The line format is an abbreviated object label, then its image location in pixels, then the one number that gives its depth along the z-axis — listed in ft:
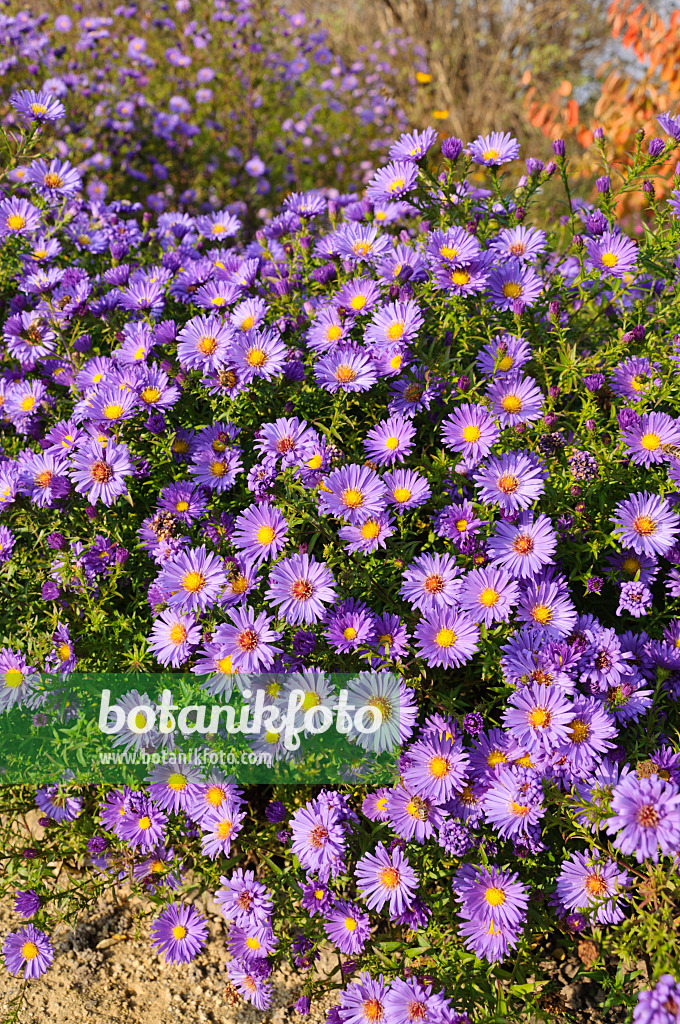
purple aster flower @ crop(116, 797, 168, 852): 3.67
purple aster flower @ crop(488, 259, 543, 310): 3.80
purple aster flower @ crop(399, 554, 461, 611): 3.57
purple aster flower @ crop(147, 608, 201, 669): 3.57
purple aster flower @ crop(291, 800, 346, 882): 3.53
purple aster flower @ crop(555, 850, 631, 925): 3.40
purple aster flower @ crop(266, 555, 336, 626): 3.53
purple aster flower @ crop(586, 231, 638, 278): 3.81
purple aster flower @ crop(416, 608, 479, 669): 3.53
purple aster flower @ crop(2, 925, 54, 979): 3.68
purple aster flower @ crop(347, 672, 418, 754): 3.53
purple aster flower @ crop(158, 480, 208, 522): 3.75
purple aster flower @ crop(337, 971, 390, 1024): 3.46
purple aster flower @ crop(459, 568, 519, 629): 3.53
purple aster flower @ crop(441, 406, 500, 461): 3.65
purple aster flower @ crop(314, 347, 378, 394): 3.70
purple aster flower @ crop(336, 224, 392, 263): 3.86
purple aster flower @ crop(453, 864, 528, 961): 3.44
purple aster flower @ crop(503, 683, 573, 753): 3.46
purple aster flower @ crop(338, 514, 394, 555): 3.55
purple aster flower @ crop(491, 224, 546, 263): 3.87
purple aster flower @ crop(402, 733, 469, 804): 3.51
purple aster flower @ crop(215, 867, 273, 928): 3.56
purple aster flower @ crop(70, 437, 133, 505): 3.69
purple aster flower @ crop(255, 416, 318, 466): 3.65
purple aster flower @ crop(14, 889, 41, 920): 3.71
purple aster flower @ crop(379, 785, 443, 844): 3.49
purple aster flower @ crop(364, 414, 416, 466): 3.65
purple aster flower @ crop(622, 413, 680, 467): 3.64
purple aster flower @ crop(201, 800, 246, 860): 3.57
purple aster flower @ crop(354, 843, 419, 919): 3.51
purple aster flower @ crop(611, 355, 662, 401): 3.79
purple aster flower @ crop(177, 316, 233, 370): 3.75
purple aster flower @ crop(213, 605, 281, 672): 3.51
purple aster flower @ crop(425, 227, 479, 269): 3.73
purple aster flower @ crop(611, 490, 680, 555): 3.58
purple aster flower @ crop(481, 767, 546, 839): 3.46
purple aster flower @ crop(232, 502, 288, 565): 3.58
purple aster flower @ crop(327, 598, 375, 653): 3.53
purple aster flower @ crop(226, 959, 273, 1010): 3.55
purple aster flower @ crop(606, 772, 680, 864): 3.28
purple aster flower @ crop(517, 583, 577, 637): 3.54
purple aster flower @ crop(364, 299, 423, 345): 3.72
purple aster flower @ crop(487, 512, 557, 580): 3.56
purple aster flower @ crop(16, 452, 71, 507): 3.75
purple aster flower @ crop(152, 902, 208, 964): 3.67
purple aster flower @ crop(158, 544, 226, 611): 3.59
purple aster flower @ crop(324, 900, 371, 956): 3.53
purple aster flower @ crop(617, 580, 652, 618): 3.57
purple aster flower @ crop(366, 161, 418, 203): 3.86
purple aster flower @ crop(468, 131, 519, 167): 3.95
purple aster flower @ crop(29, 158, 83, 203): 4.27
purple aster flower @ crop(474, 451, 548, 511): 3.60
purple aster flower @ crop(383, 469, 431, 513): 3.61
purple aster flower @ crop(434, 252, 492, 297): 3.73
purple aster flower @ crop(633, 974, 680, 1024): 3.19
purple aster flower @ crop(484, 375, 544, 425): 3.72
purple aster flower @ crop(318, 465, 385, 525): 3.57
